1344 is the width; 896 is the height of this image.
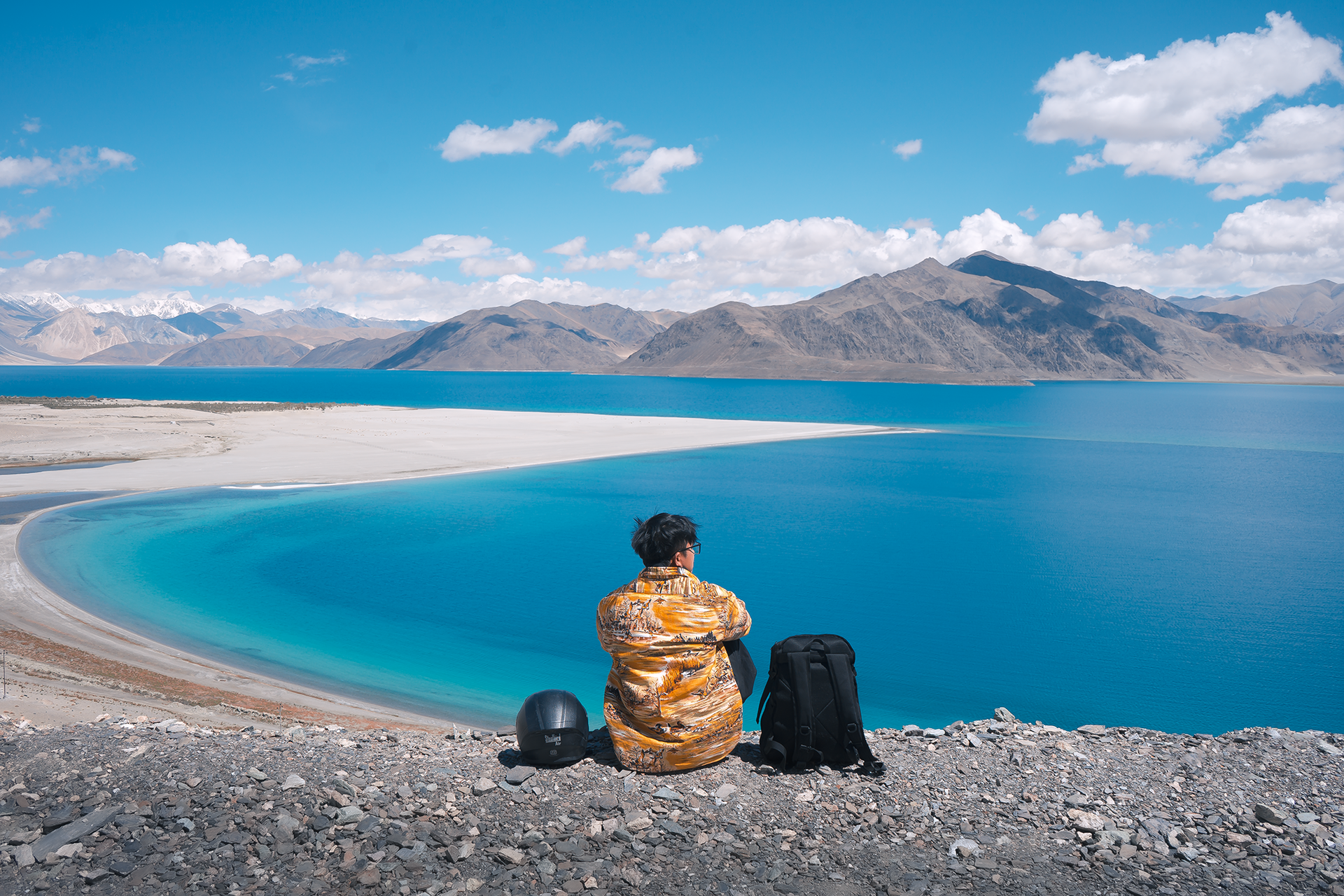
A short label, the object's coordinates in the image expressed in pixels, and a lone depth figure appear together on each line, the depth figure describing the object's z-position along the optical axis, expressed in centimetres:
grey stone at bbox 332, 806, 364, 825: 547
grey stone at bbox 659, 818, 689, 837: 538
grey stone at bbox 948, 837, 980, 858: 519
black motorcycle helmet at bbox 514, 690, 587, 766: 627
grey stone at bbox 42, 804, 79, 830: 531
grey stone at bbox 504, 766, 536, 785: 606
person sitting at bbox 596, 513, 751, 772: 575
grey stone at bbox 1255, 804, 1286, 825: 549
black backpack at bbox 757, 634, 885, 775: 611
